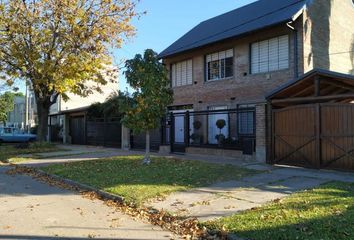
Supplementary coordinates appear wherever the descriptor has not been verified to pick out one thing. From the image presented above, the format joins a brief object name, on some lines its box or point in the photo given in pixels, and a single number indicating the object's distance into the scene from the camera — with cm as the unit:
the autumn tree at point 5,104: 5596
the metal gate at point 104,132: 2761
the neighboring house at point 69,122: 3444
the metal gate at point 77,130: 3403
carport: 1291
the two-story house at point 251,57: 1947
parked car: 3897
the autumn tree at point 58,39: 2353
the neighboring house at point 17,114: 6919
